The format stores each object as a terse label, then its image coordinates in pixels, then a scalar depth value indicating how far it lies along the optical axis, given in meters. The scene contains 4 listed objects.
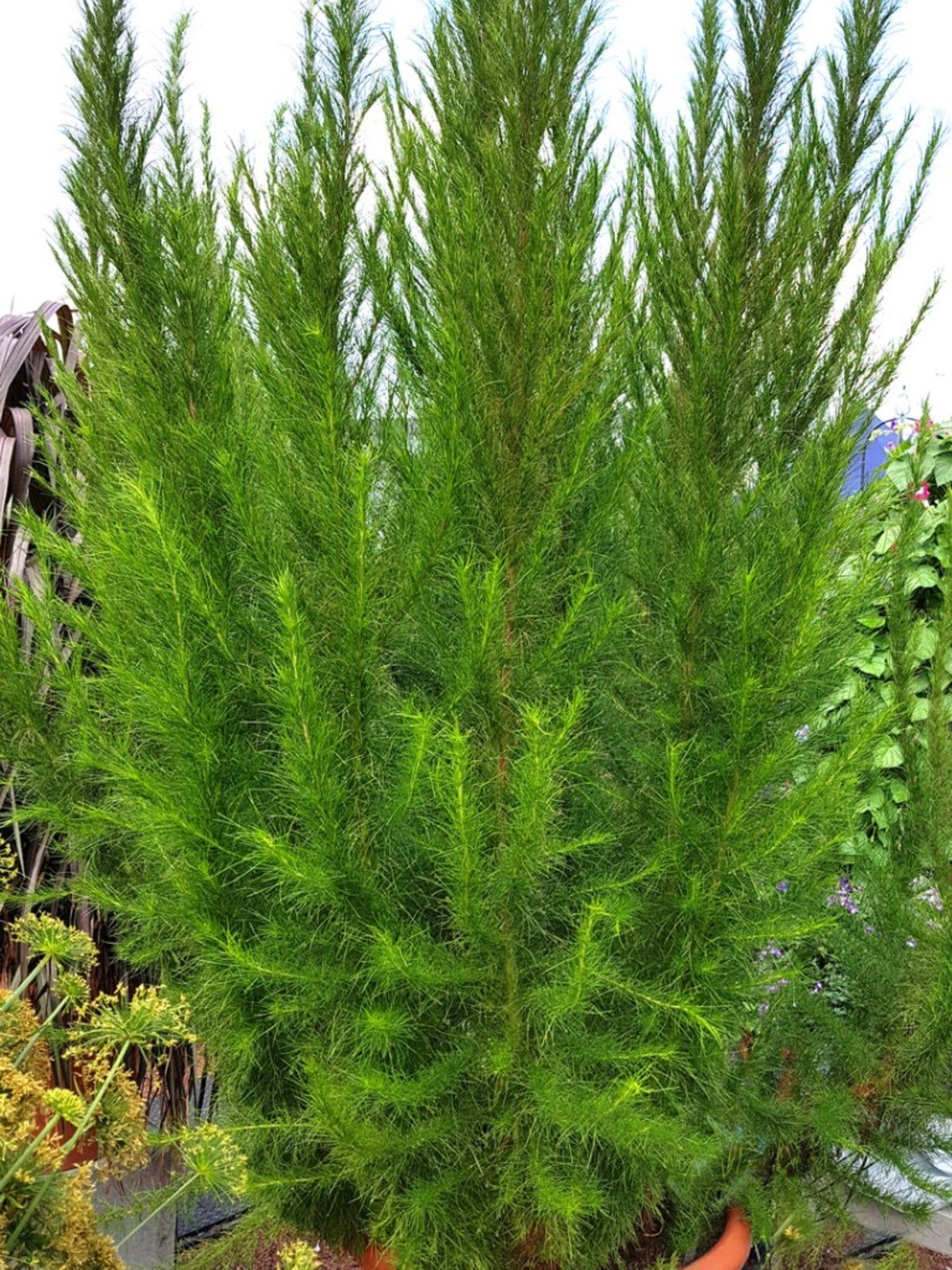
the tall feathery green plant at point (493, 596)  1.25
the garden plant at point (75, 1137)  1.07
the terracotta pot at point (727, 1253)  1.59
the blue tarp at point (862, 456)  1.45
